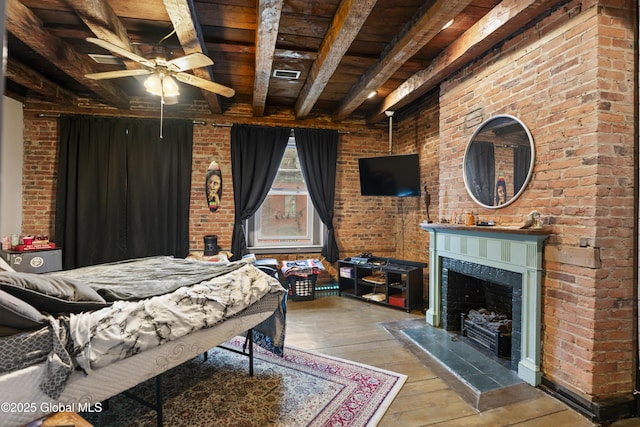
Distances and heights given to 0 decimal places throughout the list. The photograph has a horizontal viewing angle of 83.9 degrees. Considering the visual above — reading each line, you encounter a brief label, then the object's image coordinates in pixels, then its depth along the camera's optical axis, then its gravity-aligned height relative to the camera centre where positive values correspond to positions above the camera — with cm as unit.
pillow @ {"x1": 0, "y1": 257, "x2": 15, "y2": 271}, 227 -37
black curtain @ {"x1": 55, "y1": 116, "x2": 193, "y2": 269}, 441 +29
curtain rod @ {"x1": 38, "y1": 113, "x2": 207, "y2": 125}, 442 +119
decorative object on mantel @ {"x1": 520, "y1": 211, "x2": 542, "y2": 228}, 261 -1
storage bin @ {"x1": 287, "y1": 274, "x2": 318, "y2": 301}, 468 -95
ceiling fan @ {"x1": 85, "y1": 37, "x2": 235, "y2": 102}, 260 +112
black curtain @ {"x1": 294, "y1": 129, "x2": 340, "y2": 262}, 511 +66
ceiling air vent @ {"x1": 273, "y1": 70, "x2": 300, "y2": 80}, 384 +155
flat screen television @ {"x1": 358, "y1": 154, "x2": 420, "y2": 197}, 459 +55
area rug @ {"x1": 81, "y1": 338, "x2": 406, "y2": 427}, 222 -125
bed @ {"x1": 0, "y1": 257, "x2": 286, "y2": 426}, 162 -63
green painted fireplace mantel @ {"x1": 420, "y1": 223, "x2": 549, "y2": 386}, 260 -33
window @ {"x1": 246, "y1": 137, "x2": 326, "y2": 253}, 524 -5
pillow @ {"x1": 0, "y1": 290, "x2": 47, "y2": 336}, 161 -49
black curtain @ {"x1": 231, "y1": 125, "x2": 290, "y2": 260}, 491 +65
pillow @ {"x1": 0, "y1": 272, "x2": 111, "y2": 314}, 175 -43
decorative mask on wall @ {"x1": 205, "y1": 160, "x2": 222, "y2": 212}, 484 +39
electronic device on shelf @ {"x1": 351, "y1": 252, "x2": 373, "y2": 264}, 478 -58
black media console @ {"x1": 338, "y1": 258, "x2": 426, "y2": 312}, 430 -84
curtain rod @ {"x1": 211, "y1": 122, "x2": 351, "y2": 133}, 488 +122
